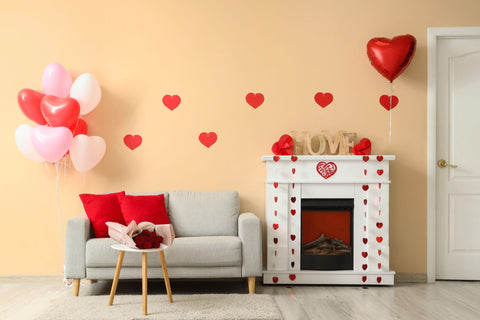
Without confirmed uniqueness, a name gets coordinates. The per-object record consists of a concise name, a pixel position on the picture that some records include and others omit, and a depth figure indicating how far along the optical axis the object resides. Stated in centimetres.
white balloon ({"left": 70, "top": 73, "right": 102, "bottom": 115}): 395
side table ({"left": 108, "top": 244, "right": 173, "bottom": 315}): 308
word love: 412
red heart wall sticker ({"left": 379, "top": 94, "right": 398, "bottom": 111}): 430
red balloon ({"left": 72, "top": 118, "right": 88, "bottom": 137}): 410
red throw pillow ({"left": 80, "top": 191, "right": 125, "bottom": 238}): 375
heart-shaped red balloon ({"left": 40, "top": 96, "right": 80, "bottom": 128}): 376
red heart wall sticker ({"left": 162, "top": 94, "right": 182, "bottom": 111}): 431
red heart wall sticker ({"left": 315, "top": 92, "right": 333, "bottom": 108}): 430
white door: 426
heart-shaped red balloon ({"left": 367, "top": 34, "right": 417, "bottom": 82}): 397
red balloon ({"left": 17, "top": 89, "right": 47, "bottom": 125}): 388
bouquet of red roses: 306
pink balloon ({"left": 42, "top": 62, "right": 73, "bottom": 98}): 398
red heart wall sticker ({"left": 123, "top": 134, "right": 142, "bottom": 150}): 429
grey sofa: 358
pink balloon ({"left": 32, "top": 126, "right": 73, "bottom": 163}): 371
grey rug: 308
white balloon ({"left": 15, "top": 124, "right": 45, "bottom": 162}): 387
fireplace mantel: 397
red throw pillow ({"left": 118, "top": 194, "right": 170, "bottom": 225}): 383
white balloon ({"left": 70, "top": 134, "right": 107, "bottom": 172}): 390
